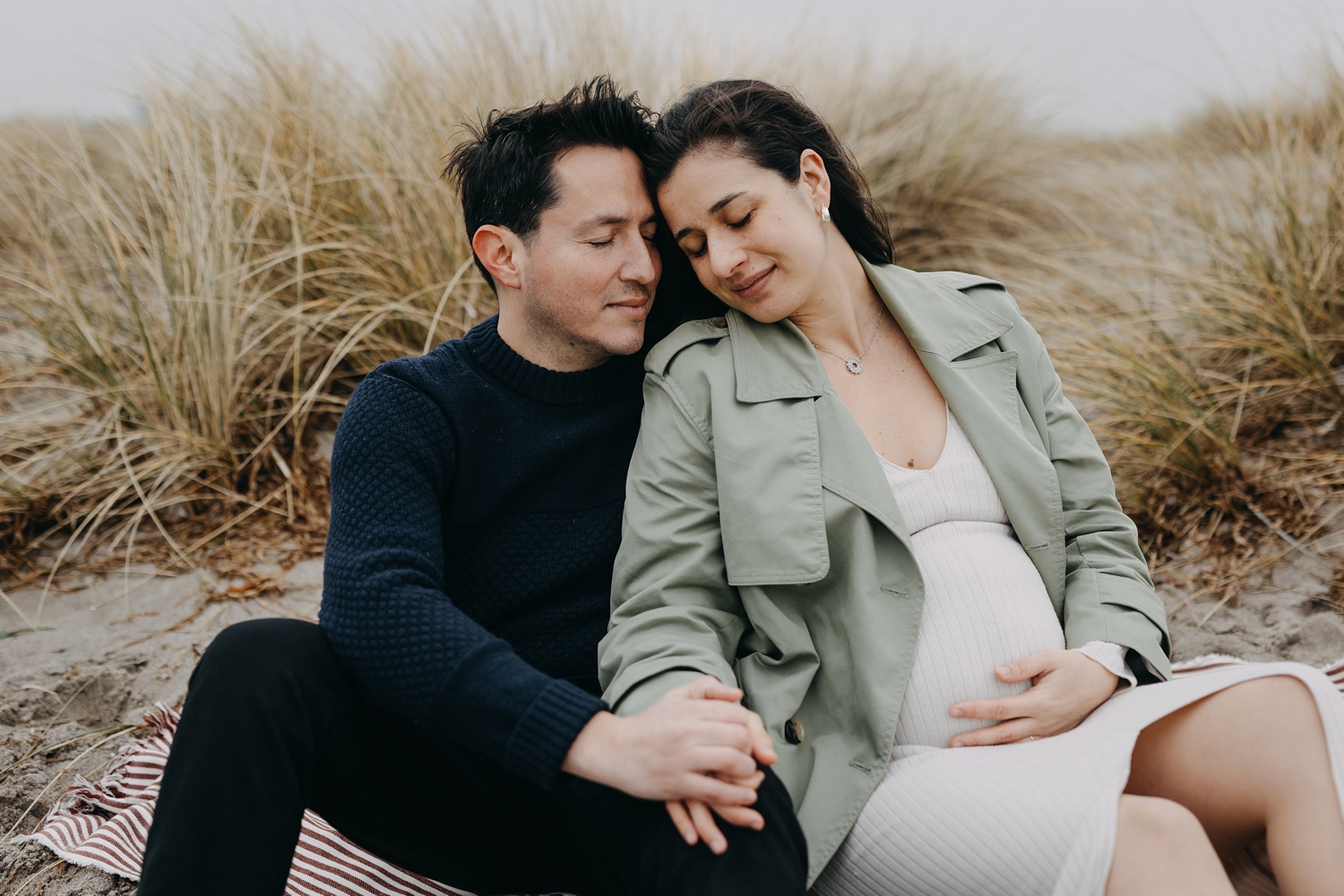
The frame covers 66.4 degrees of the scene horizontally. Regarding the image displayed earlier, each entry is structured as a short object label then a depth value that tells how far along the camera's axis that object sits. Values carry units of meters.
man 1.59
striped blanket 2.29
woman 1.67
